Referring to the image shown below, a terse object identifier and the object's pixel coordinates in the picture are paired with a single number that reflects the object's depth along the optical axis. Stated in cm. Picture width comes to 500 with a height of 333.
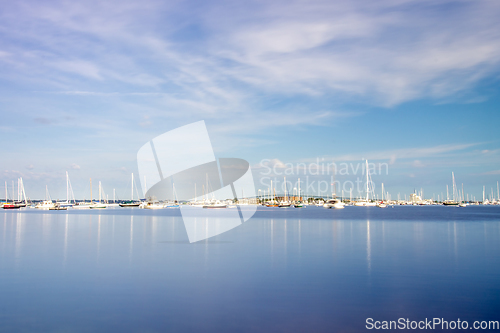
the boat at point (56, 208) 15458
